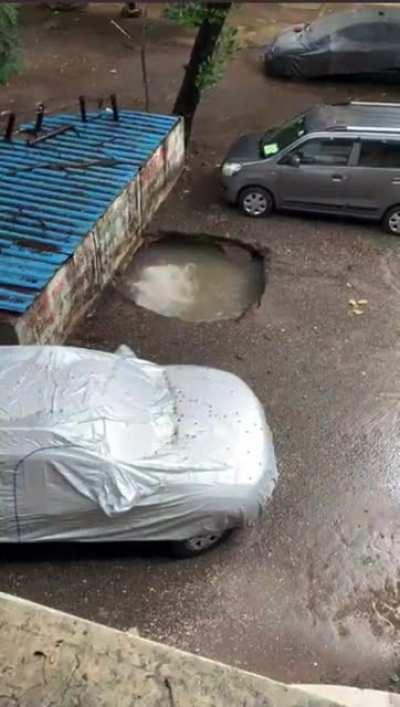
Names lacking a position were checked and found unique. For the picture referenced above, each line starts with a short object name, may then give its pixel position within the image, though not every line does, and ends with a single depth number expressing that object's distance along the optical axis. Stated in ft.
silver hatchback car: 36.45
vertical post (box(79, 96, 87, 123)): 38.01
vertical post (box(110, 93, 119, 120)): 39.01
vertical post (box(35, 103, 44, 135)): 37.32
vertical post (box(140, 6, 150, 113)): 44.91
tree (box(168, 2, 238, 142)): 37.06
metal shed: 27.68
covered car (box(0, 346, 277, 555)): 20.02
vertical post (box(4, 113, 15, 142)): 35.96
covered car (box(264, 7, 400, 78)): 54.24
